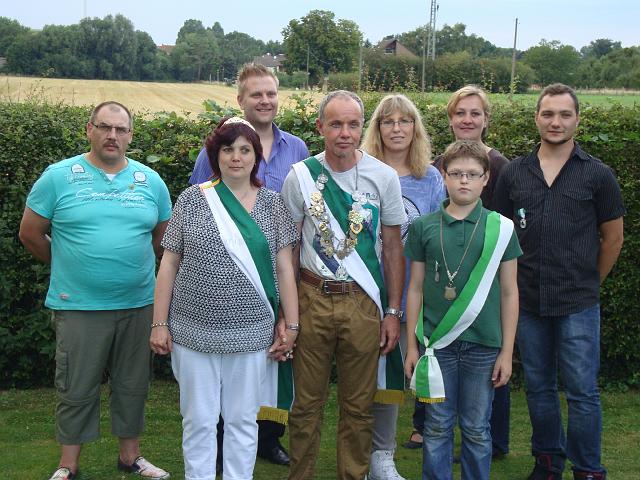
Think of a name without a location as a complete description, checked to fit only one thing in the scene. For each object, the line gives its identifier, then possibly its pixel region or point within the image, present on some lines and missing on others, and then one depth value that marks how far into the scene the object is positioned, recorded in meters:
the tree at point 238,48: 75.44
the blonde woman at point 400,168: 4.45
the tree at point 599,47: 106.88
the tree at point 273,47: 110.94
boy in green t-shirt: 3.89
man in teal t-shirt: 4.34
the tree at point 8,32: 40.72
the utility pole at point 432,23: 62.45
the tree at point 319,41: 68.81
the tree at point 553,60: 65.44
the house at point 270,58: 95.78
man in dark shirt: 4.26
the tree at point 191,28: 95.01
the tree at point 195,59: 65.69
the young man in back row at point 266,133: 4.62
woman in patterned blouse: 3.84
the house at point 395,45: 72.71
